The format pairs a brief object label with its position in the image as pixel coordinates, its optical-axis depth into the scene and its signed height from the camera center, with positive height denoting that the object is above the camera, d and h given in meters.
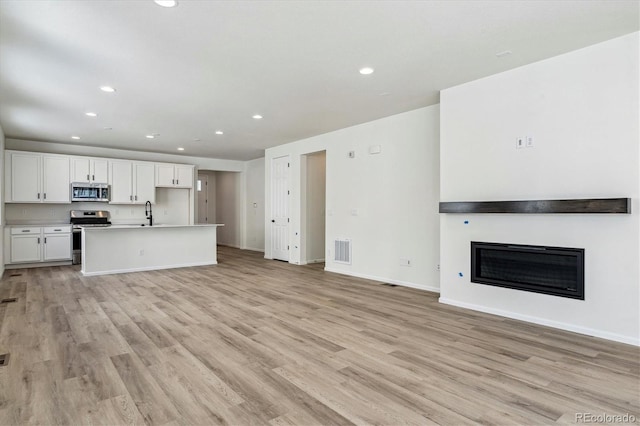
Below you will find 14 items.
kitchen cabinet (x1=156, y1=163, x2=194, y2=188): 8.91 +0.91
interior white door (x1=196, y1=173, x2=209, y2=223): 12.32 +0.46
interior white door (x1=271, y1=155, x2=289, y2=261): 8.15 +0.04
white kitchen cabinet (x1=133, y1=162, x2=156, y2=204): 8.56 +0.68
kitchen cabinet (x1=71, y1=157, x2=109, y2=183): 7.83 +0.93
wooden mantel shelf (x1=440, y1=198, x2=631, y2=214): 3.10 +0.02
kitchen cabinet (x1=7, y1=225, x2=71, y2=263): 7.06 -0.67
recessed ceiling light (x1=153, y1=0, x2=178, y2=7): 2.53 +1.50
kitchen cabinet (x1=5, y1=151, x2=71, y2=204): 7.16 +0.70
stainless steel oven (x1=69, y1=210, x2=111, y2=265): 7.70 -0.24
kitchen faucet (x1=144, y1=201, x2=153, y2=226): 9.04 +0.02
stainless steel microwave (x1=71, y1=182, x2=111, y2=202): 7.80 +0.44
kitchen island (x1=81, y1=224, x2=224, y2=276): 6.45 -0.74
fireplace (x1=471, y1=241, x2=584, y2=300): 3.41 -0.62
